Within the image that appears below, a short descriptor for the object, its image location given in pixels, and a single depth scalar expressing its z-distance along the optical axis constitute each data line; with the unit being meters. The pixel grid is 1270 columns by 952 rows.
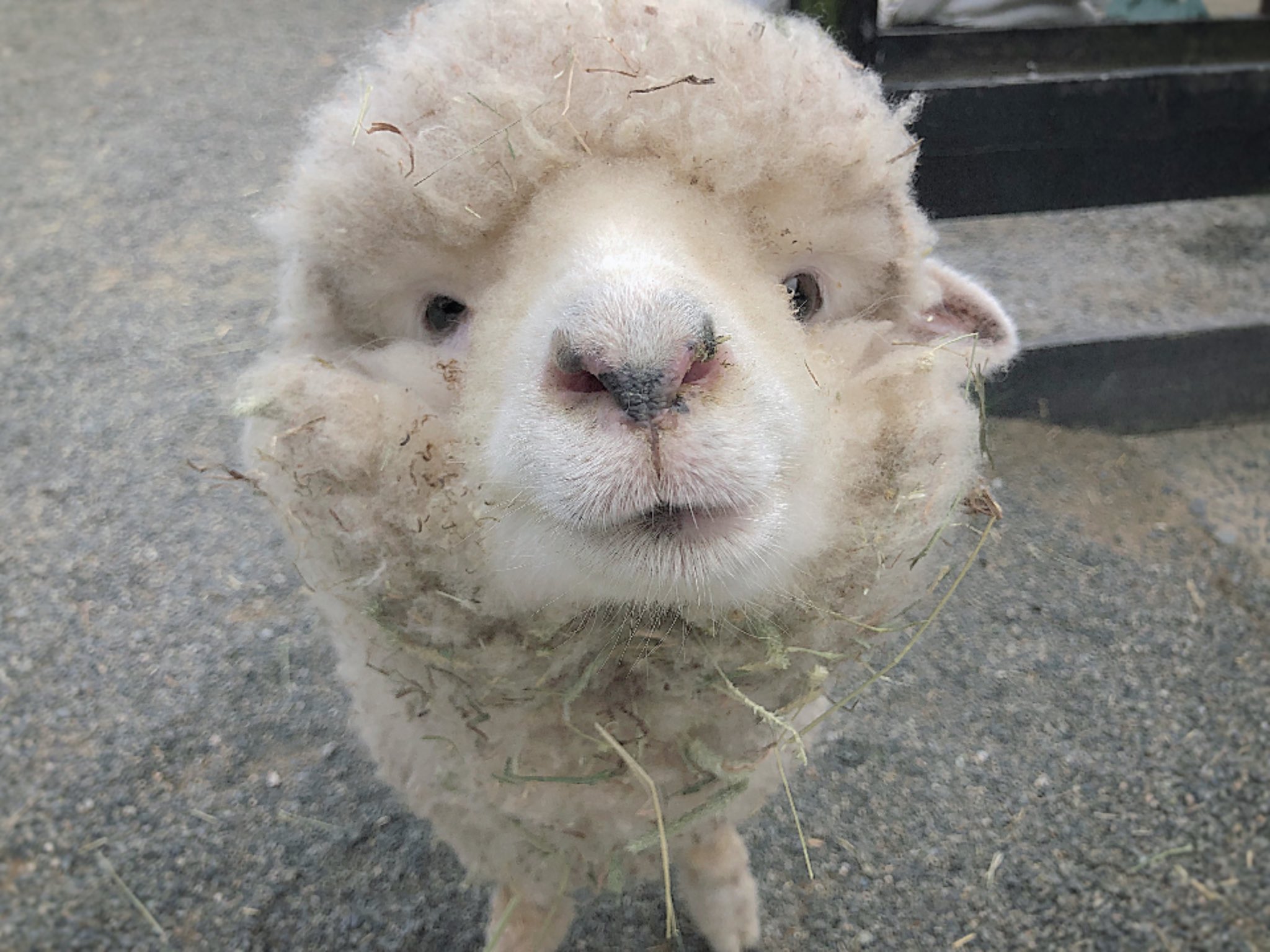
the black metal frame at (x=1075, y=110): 0.76
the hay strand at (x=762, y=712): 0.36
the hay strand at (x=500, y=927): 0.42
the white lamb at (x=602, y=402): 0.32
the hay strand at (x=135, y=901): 0.55
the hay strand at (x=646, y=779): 0.36
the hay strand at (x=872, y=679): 0.39
